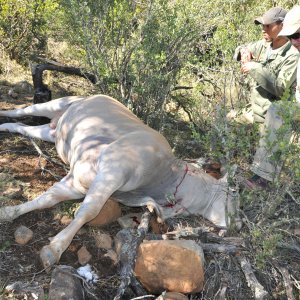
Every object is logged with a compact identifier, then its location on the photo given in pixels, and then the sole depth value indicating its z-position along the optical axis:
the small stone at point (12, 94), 6.17
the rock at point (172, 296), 2.98
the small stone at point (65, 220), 3.83
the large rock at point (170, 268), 3.15
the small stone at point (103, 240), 3.61
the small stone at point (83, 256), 3.44
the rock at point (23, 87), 6.44
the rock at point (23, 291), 2.96
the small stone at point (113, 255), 3.47
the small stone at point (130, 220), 3.88
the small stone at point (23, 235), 3.50
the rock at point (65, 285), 2.93
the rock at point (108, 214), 3.84
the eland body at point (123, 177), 3.73
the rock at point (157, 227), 3.84
